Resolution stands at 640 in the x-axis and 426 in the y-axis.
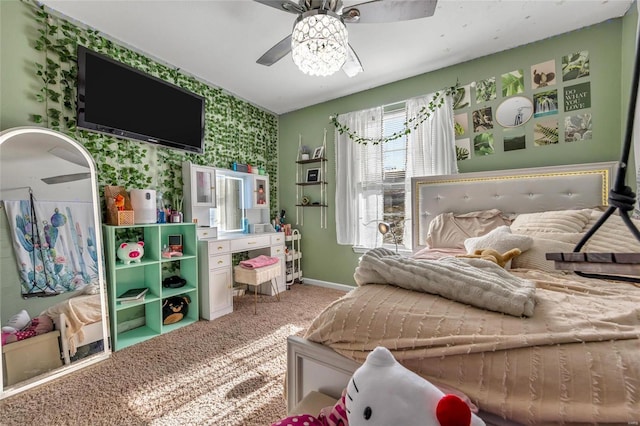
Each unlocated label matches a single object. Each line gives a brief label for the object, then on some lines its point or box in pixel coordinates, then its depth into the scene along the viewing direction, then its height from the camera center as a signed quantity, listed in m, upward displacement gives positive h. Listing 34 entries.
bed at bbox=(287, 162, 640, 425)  0.64 -0.41
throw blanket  0.91 -0.29
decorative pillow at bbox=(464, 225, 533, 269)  1.59 -0.23
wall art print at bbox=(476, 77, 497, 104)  2.61 +1.19
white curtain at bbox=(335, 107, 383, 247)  3.28 +0.40
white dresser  2.64 -0.61
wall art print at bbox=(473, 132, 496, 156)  2.63 +0.65
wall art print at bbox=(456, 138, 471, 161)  2.75 +0.63
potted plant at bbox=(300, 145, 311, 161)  3.74 +0.88
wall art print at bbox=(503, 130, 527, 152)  2.49 +0.64
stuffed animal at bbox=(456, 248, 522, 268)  1.50 -0.29
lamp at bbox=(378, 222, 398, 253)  2.65 -0.18
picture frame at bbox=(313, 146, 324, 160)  3.66 +0.84
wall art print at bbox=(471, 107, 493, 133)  2.63 +0.90
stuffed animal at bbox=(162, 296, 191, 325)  2.46 -0.90
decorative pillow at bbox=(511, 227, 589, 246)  1.53 -0.19
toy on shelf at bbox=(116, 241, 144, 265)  2.20 -0.31
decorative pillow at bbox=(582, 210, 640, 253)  1.41 -0.21
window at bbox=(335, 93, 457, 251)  2.86 +0.55
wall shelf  3.68 +0.41
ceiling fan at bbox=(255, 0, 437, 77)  1.49 +1.14
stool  2.77 -0.67
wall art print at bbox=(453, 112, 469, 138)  2.75 +0.90
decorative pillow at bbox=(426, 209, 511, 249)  2.32 -0.17
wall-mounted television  2.11 +1.04
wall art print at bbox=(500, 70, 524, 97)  2.48 +1.20
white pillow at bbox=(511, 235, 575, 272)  1.50 -0.29
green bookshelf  2.11 -0.61
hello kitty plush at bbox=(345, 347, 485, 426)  0.57 -0.46
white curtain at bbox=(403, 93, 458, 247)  2.79 +0.70
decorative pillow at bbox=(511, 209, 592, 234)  1.69 -0.12
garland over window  2.84 +1.05
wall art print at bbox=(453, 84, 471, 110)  2.73 +1.18
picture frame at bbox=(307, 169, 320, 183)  3.72 +0.53
